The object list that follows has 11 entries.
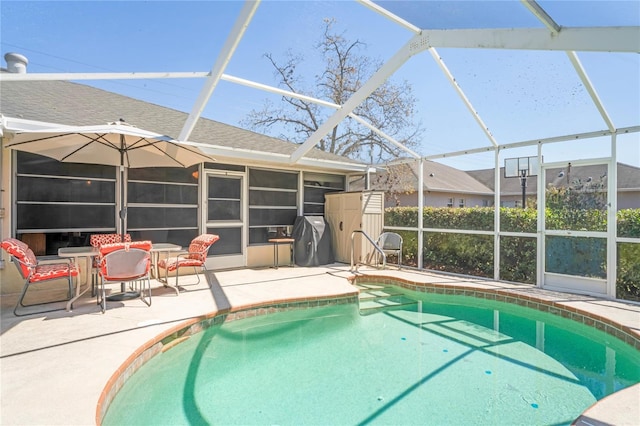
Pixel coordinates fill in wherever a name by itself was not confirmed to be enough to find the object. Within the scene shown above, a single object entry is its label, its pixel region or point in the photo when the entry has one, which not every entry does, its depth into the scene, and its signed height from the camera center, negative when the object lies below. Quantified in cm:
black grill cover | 841 -70
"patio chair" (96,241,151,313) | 443 -70
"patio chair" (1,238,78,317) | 414 -79
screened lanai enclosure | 405 +174
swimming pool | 287 -167
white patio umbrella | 446 +94
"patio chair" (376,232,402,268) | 809 -72
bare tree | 1567 +512
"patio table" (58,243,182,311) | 450 -58
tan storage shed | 835 -19
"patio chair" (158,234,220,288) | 564 -79
